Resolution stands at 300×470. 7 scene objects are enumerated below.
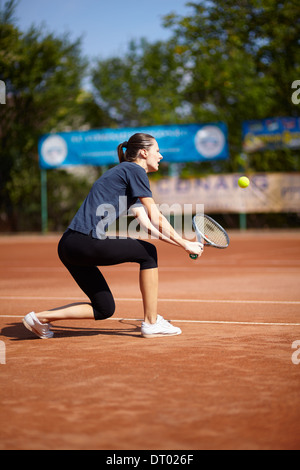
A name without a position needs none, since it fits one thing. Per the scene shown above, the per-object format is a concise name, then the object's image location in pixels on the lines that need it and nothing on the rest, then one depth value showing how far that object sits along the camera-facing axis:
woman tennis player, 4.60
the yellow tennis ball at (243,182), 7.41
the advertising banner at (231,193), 22.22
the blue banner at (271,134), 22.91
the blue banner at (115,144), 22.48
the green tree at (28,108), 26.05
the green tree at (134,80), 41.47
